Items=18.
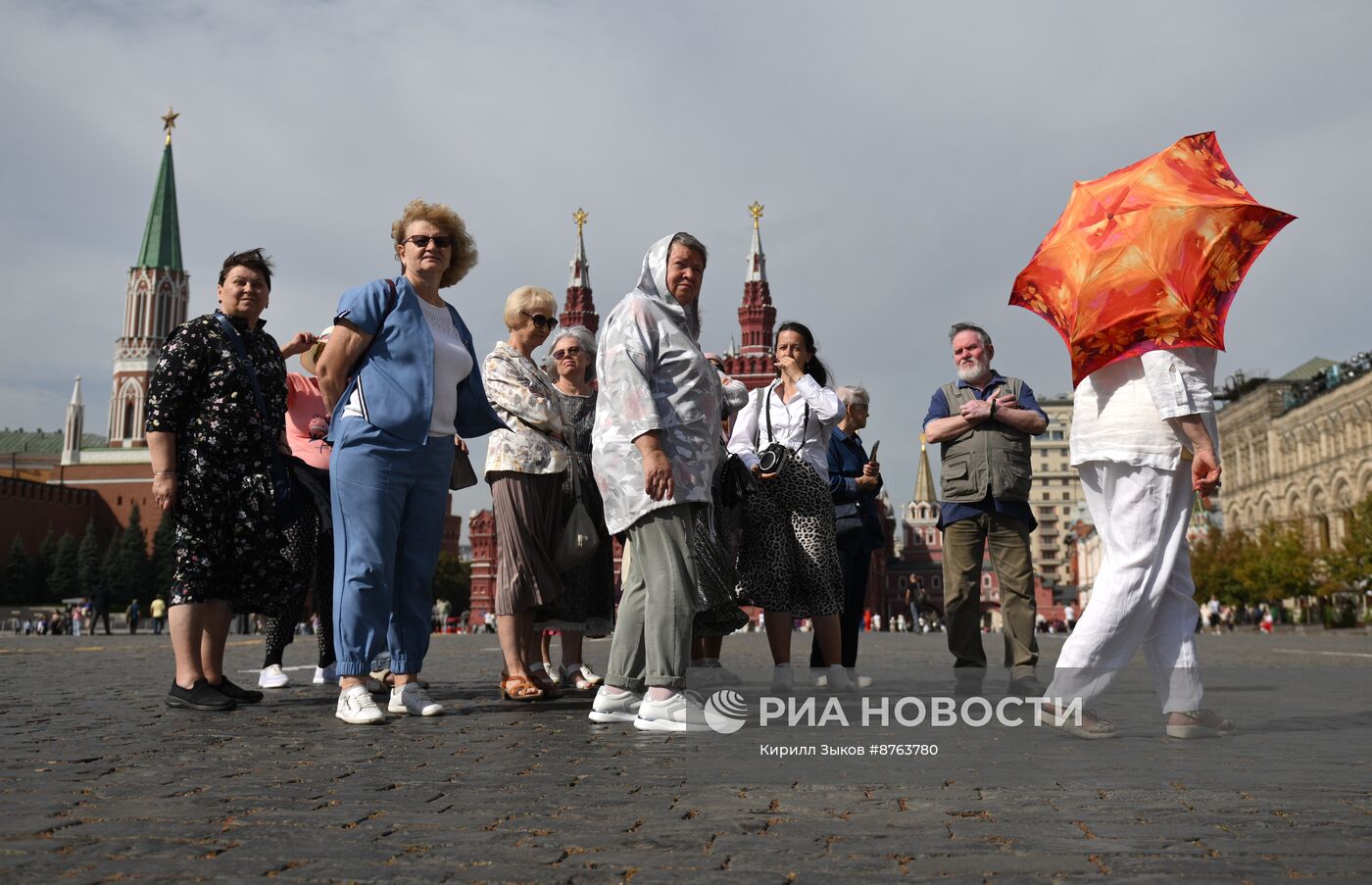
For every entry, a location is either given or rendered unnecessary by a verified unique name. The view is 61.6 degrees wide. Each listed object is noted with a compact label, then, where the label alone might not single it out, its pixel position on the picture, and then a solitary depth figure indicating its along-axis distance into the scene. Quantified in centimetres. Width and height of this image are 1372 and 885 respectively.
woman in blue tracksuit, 444
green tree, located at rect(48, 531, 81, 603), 7838
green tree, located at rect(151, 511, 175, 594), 8219
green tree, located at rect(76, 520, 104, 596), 7812
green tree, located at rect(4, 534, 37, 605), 7600
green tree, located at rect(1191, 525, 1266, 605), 5366
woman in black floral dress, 477
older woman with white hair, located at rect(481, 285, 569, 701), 526
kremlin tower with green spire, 10869
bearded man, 540
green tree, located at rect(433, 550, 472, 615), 10248
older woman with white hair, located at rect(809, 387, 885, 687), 638
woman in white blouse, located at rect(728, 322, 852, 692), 550
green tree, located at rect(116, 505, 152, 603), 7888
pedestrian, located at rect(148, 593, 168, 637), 3469
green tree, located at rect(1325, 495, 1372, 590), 3916
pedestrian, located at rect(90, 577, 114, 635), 4022
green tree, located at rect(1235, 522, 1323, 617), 4622
